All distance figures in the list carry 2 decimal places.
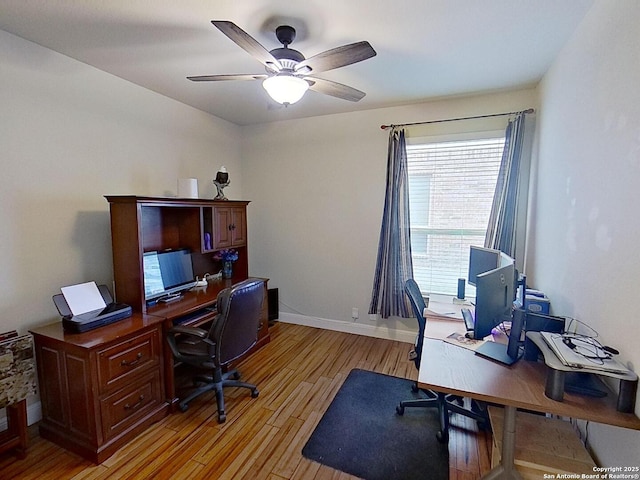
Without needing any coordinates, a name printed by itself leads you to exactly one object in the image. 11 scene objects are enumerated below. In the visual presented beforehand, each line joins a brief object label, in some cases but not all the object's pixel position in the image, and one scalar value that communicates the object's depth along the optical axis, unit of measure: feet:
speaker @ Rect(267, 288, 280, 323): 13.67
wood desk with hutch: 6.20
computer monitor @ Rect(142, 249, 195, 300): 8.58
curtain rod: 9.41
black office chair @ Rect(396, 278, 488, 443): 6.88
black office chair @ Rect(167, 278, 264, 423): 7.20
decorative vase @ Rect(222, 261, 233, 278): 11.40
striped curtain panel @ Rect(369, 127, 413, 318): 11.00
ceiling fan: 5.43
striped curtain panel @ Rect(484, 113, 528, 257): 9.42
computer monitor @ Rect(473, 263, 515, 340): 5.35
